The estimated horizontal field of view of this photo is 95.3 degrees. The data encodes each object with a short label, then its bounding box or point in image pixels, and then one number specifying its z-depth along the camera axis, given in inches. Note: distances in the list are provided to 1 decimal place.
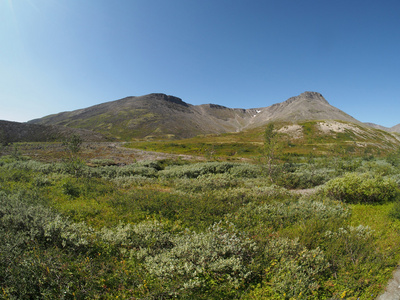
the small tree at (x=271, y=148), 918.4
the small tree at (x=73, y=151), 792.3
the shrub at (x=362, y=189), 473.3
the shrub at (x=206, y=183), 672.4
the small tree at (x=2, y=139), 1267.0
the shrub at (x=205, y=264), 209.5
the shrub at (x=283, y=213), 373.4
